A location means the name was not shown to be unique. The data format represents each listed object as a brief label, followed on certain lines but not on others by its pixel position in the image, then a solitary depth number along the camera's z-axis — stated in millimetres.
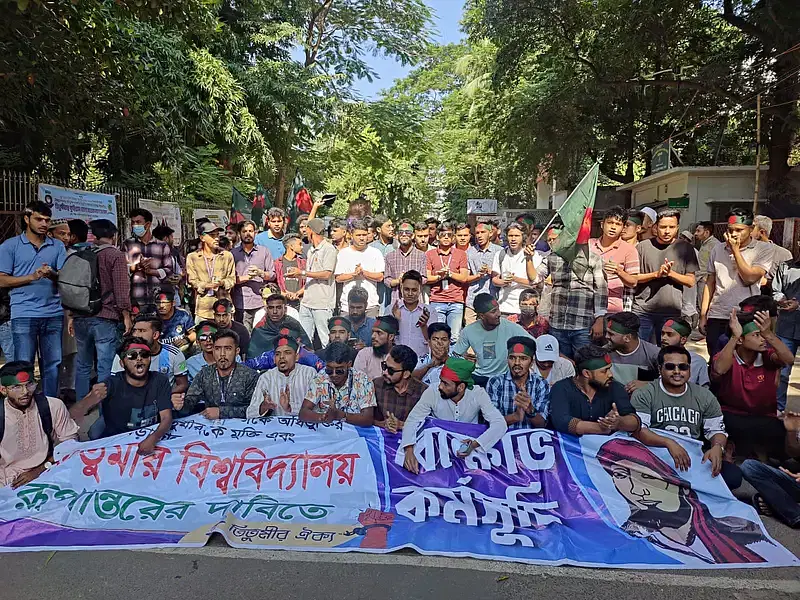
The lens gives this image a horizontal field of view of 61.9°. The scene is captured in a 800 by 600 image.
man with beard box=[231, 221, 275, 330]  7280
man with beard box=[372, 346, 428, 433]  4836
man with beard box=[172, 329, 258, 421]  4988
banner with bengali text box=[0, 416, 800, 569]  3664
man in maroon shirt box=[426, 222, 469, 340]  7289
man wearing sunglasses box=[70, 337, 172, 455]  4691
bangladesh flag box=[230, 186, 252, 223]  10875
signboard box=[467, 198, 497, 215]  24078
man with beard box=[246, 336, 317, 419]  4980
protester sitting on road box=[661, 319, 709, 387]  5168
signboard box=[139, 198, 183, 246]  11164
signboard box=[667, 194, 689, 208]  18594
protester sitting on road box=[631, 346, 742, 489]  4297
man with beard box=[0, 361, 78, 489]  4172
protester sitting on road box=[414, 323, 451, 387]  5746
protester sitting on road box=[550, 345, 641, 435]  4425
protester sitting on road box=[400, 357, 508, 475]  4422
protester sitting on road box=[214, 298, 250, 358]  6320
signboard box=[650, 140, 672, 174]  18002
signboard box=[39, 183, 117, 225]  8469
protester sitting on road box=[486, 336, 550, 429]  4648
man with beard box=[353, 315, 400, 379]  5711
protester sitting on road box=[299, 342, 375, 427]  4762
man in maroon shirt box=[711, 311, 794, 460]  4781
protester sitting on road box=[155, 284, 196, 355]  6273
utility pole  14808
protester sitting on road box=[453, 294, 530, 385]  5879
